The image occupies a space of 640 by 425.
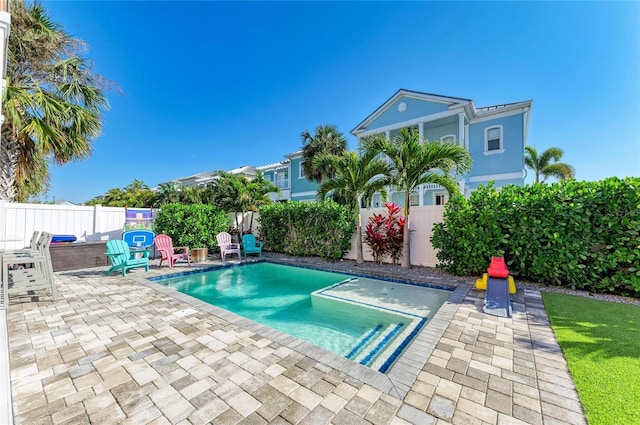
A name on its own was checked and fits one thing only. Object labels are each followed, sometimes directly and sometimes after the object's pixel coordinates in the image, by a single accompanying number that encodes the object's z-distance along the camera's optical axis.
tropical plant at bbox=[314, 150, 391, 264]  8.62
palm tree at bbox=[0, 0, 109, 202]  7.62
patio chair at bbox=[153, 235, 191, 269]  8.73
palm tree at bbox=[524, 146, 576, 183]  23.02
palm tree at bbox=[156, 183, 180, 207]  19.23
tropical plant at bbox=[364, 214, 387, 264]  8.88
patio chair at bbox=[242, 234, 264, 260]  10.98
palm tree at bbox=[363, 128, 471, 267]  7.33
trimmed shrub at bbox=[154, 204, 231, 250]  10.48
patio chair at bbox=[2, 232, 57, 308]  4.49
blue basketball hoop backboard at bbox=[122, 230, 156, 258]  9.73
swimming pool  4.07
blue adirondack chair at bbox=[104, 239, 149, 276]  7.16
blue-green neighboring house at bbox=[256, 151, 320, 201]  22.77
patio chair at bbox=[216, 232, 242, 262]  10.40
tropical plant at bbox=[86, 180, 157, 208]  23.59
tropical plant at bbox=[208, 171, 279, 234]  12.61
